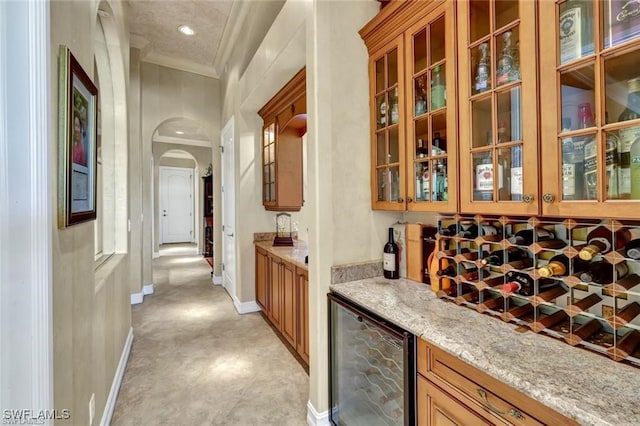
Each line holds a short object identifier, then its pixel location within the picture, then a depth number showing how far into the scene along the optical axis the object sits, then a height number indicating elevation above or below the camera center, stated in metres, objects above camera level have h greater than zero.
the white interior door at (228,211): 4.05 +0.06
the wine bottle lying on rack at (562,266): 1.07 -0.21
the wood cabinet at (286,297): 2.40 -0.80
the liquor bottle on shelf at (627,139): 0.87 +0.21
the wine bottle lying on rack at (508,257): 1.29 -0.21
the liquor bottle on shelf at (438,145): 1.44 +0.33
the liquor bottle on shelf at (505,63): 1.15 +0.58
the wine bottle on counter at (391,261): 1.81 -0.30
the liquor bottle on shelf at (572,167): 0.96 +0.14
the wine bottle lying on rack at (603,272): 0.99 -0.22
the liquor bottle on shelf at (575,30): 0.93 +0.59
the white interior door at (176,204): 9.80 +0.42
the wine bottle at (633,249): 0.89 -0.13
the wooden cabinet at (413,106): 1.37 +0.57
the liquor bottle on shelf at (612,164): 0.89 +0.14
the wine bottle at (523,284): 1.18 -0.30
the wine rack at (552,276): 0.95 -0.26
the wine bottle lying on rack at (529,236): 1.19 -0.11
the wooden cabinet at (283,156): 3.29 +0.69
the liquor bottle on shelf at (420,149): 1.54 +0.33
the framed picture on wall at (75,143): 1.09 +0.32
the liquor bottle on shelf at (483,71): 1.23 +0.59
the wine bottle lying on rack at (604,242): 0.96 -0.11
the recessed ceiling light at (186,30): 3.82 +2.47
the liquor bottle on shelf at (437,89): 1.43 +0.60
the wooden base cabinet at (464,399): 0.84 -0.61
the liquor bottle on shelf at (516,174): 1.11 +0.14
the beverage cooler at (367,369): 1.23 -0.80
